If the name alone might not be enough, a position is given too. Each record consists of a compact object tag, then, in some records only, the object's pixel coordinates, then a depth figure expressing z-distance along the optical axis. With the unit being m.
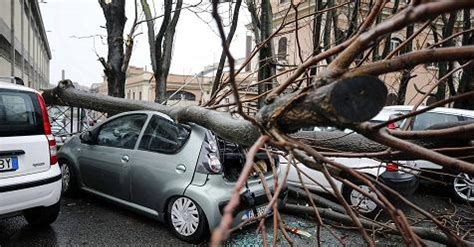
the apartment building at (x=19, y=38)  12.73
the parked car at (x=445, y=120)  6.56
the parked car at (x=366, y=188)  5.33
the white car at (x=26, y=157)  3.39
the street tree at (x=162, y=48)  9.44
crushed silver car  3.95
